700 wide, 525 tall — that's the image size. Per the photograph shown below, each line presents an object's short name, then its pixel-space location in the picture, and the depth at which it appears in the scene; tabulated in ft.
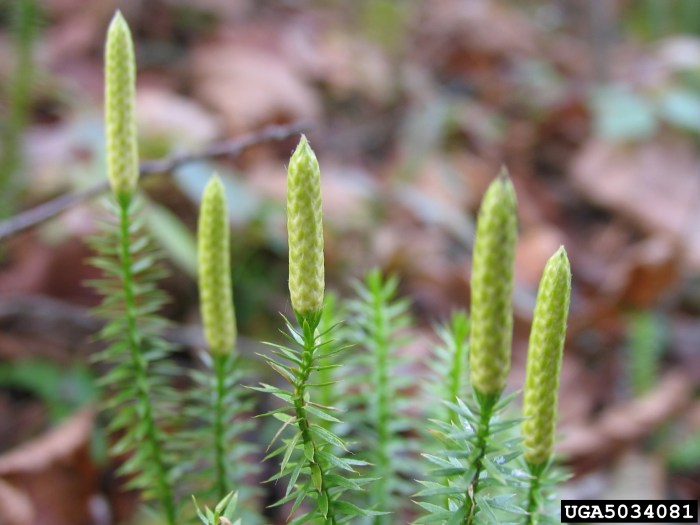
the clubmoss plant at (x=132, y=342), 0.56
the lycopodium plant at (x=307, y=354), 0.41
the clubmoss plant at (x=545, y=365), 0.44
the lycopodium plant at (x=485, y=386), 0.38
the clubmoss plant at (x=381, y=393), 0.65
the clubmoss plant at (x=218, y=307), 0.51
